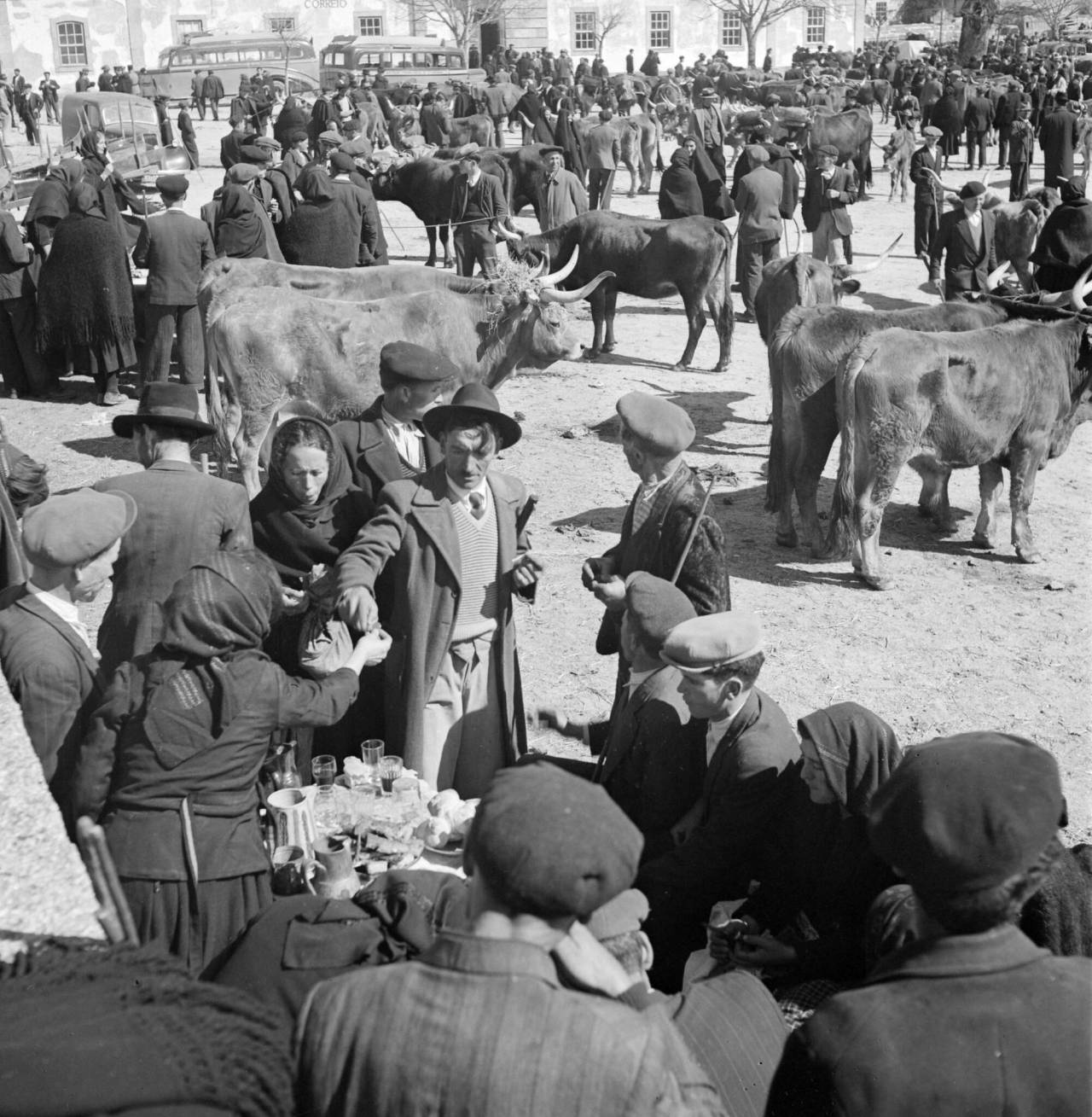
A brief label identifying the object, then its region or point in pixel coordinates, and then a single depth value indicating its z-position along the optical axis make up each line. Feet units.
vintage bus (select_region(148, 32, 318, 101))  124.88
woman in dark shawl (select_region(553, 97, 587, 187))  68.59
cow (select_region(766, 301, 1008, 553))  25.82
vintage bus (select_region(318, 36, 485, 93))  128.47
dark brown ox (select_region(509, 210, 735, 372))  39.91
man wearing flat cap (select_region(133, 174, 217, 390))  34.32
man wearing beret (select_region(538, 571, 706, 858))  11.62
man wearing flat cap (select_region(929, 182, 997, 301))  39.34
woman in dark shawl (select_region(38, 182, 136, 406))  35.30
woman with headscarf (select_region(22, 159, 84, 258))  36.45
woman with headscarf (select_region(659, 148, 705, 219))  50.34
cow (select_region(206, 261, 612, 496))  27.37
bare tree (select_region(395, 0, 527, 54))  159.43
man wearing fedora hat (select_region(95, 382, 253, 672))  14.65
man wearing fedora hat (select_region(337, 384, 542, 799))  14.70
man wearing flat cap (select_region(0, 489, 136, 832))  11.11
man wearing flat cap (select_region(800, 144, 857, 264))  47.55
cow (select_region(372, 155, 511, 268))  56.29
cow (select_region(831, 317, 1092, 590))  23.91
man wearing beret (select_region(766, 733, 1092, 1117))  6.45
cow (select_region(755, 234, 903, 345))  31.78
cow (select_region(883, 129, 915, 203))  72.54
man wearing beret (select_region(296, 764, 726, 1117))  6.05
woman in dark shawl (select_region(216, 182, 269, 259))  37.81
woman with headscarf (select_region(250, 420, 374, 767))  15.15
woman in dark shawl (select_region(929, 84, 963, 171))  82.79
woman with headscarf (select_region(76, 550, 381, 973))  9.91
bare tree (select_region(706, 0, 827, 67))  155.12
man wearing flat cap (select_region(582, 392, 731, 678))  14.88
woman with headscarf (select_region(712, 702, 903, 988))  10.37
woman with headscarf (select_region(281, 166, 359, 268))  40.01
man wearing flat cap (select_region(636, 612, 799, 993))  10.77
